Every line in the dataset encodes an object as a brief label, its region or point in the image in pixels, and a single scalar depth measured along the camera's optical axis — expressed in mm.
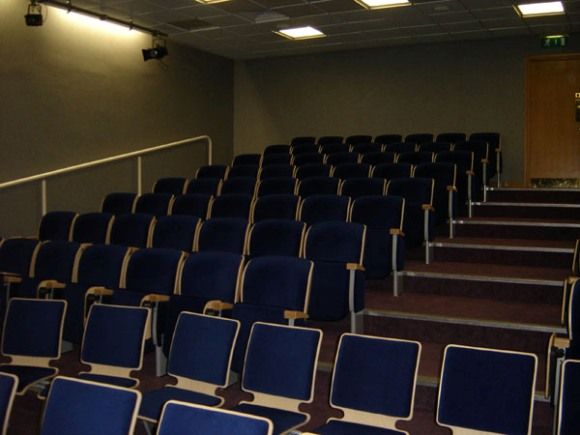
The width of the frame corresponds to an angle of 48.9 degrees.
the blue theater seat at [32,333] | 3141
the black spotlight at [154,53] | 7160
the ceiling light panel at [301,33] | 7359
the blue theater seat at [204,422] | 1710
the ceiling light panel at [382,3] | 6184
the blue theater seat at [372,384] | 2348
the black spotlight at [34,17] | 5613
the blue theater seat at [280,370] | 2486
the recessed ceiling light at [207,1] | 6056
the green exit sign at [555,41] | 7426
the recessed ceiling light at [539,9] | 6371
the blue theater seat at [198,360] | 2631
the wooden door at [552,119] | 7781
